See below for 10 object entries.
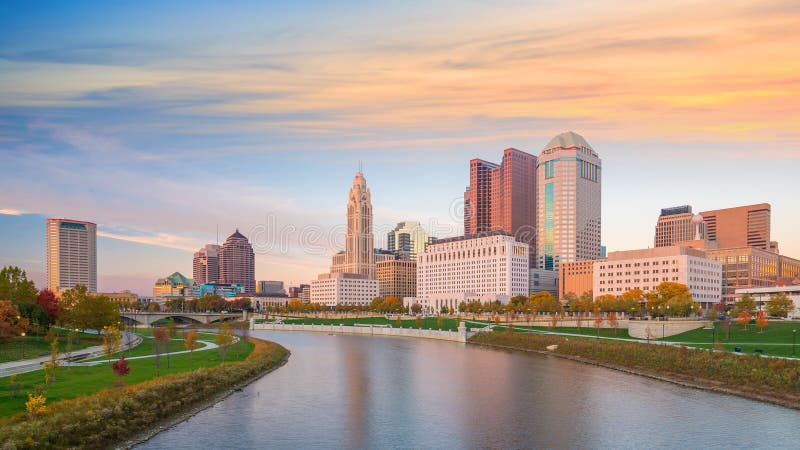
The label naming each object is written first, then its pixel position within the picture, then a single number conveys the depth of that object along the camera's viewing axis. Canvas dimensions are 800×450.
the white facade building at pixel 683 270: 189.38
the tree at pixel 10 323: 79.56
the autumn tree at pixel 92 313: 99.62
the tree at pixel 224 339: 84.30
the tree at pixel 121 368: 53.69
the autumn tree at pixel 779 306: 120.62
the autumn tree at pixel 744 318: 103.49
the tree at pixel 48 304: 117.25
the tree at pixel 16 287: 105.25
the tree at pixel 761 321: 97.43
